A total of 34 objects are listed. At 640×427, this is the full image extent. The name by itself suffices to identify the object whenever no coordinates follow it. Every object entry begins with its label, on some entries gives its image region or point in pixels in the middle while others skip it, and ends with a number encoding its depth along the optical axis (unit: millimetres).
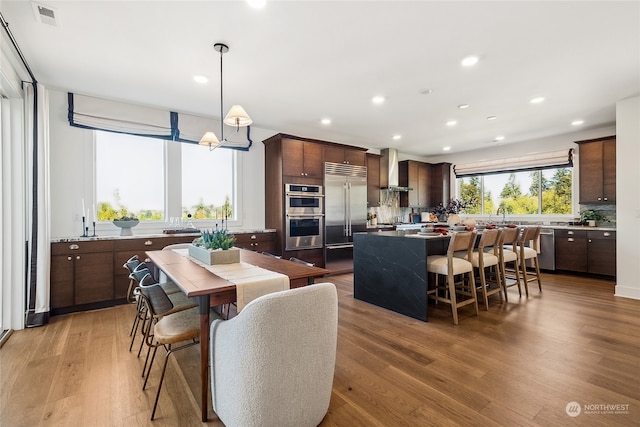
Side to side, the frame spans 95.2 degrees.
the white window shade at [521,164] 5531
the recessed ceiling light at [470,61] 2746
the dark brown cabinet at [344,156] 5328
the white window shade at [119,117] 3578
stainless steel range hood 6621
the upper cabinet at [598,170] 4770
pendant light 2391
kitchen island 3025
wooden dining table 1540
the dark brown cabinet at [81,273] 3229
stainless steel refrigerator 5266
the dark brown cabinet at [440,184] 7297
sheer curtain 2957
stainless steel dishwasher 5242
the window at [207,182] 4492
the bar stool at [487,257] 3305
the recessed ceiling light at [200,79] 3115
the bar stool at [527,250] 4001
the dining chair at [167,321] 1686
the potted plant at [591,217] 5059
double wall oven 4785
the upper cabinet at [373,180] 6383
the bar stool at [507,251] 3656
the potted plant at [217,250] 2137
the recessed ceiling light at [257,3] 2006
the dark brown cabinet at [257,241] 4402
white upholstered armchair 1266
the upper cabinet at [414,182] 7035
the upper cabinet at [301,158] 4789
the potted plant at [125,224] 3687
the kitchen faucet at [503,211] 6398
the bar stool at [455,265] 2959
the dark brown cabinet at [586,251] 4625
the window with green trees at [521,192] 5711
